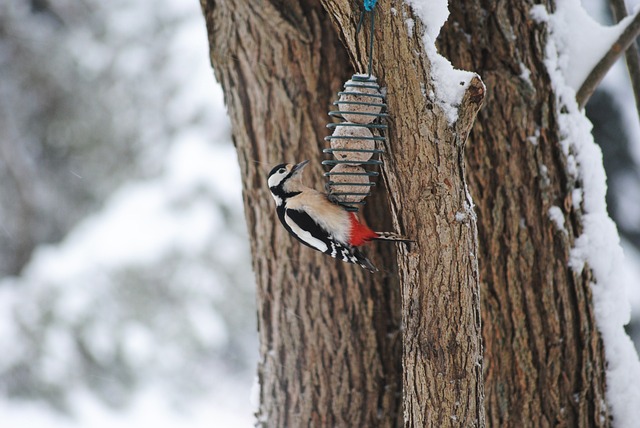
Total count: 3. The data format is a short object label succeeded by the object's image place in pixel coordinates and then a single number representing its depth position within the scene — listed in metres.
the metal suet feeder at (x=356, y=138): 4.37
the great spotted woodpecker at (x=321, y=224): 5.05
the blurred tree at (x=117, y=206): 13.79
